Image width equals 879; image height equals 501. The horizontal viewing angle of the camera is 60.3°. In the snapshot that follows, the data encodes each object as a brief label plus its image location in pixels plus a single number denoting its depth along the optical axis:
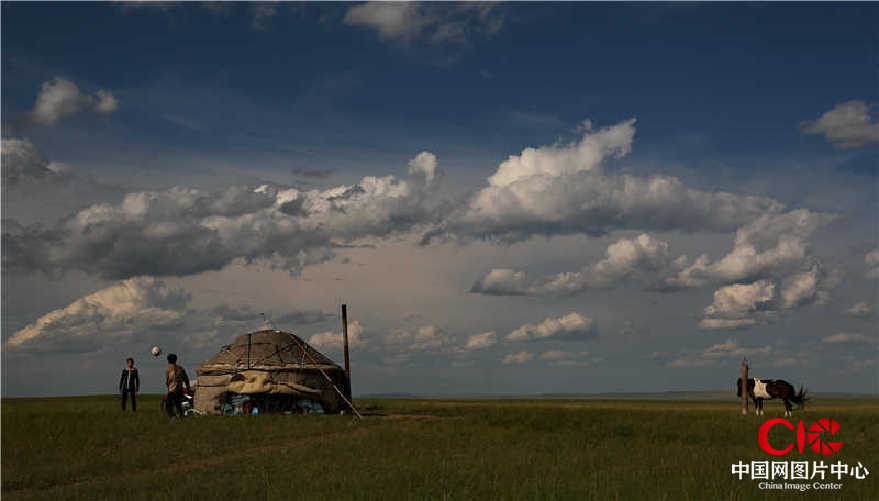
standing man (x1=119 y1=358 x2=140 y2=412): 34.34
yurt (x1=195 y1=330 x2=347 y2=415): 36.09
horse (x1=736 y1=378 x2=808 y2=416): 37.59
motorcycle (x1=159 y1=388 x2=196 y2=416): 36.72
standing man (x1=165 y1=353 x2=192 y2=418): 31.42
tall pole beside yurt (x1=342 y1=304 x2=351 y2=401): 38.97
